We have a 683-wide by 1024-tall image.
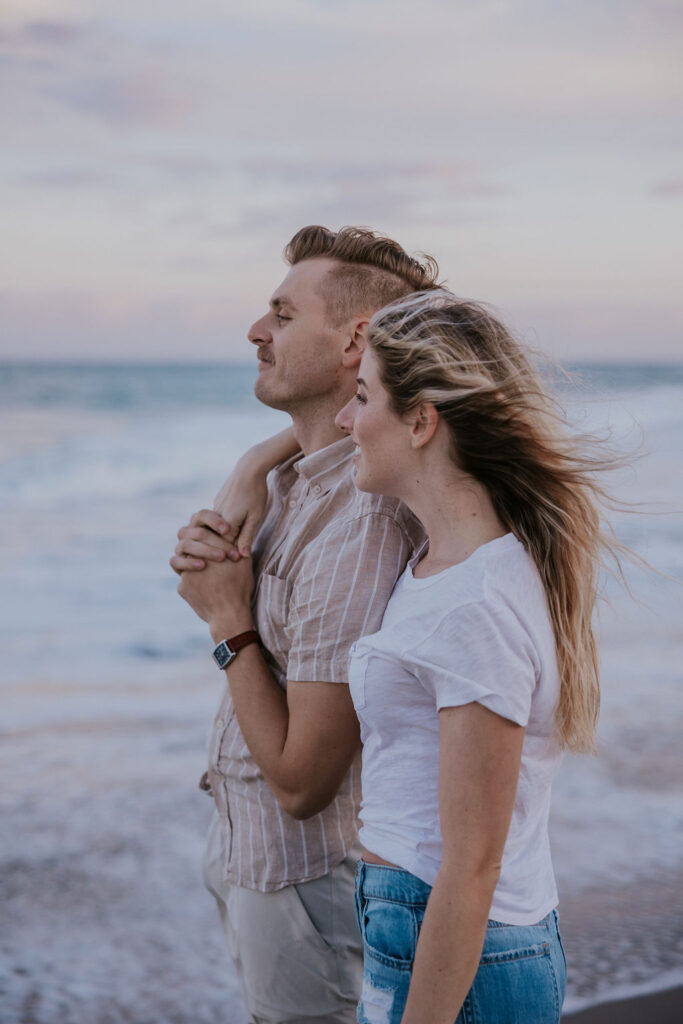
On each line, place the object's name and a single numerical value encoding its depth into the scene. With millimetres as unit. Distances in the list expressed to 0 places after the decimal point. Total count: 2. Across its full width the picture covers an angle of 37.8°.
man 2008
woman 1546
